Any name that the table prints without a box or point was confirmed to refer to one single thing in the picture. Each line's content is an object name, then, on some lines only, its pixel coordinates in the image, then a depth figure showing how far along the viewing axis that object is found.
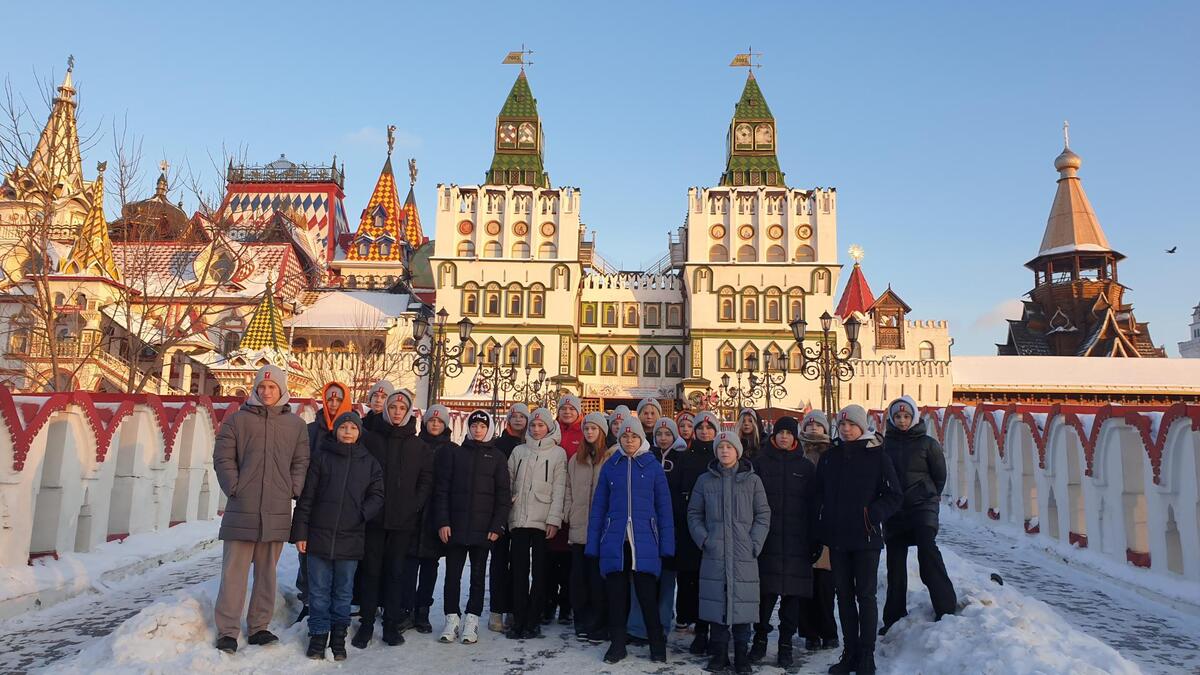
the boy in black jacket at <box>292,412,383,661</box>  5.59
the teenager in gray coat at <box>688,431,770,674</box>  5.52
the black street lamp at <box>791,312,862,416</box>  16.67
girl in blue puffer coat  5.83
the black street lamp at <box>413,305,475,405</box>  18.73
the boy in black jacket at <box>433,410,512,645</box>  6.14
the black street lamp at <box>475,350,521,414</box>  33.79
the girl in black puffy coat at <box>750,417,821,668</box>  5.76
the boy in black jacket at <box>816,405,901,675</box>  5.45
